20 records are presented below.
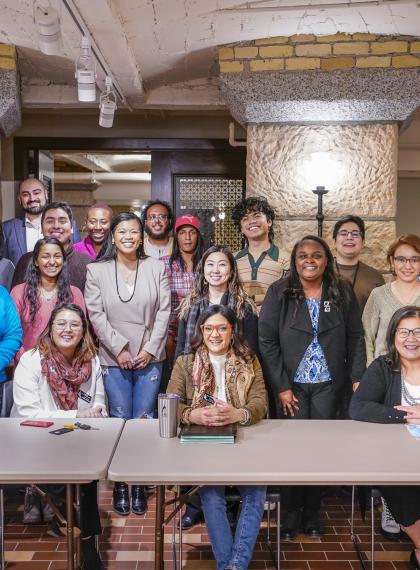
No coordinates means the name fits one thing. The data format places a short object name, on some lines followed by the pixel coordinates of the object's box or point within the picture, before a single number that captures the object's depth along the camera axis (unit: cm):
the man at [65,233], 378
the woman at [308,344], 310
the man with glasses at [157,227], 407
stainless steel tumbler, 247
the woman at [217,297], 331
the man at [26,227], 411
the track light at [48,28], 305
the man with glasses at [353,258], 369
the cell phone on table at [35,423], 262
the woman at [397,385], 268
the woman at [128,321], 343
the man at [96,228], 416
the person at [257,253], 365
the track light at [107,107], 438
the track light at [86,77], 362
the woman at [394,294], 332
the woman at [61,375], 289
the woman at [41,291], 345
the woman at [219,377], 260
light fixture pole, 422
